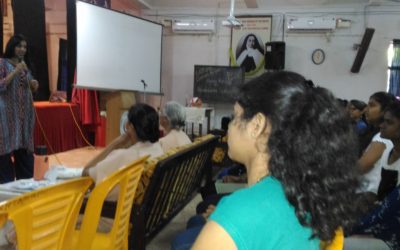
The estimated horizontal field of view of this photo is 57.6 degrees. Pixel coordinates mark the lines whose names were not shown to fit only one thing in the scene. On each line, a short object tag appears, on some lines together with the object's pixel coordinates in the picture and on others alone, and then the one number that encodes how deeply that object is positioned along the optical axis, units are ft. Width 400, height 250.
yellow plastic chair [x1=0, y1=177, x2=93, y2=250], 3.18
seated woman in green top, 2.20
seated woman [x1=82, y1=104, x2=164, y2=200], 6.25
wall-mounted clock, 22.30
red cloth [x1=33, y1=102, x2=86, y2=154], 15.93
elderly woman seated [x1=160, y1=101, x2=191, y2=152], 9.74
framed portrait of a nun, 22.49
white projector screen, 16.51
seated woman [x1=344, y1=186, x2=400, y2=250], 4.95
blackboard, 21.52
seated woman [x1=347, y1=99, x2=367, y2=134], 12.34
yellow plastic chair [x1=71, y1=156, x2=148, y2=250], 4.31
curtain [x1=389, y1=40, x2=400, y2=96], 21.06
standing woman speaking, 10.11
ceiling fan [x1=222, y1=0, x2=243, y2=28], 16.40
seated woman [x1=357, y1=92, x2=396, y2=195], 7.36
